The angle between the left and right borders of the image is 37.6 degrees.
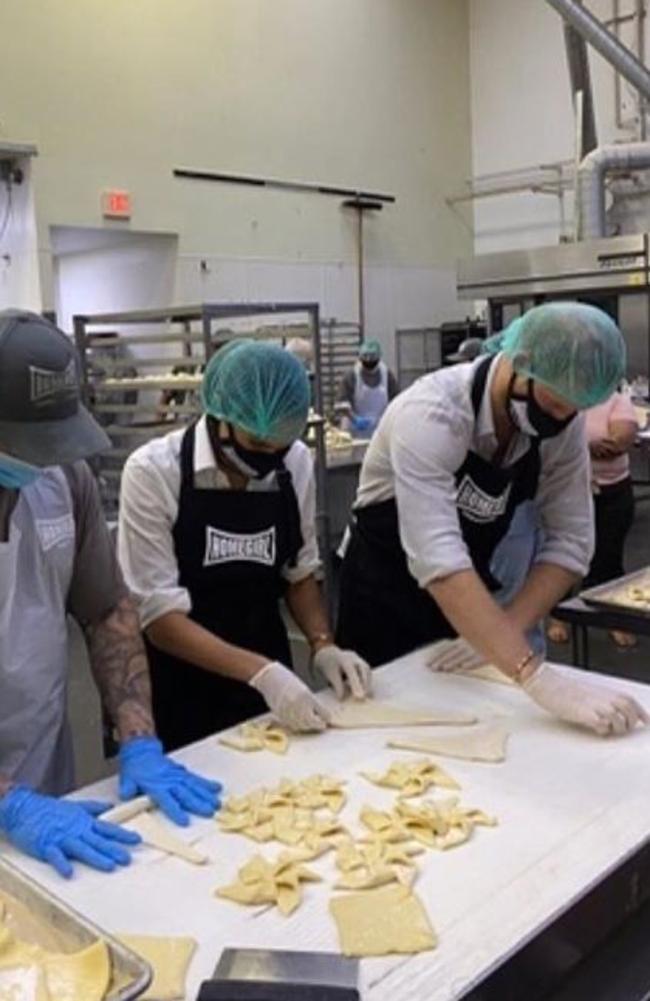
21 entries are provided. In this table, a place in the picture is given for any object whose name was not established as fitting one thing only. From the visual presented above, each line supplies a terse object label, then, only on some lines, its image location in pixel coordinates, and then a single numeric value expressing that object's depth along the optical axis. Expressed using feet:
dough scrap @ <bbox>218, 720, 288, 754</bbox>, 4.45
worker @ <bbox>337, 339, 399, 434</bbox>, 20.98
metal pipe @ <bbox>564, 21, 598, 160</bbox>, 22.81
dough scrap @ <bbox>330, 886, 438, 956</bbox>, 2.91
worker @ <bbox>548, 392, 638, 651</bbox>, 11.75
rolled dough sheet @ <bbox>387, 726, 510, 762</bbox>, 4.27
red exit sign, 19.86
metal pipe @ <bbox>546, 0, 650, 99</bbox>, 19.72
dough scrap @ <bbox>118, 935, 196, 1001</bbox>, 2.72
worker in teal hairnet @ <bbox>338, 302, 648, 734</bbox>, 4.98
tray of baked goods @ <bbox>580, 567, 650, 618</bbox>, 7.23
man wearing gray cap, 3.49
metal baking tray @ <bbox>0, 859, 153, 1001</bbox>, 2.42
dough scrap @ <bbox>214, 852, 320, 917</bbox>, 3.18
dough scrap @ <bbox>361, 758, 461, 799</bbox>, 3.99
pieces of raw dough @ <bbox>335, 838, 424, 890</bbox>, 3.27
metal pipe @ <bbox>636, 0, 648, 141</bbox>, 23.63
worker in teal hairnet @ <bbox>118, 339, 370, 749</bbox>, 4.88
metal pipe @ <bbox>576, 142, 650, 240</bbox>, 20.92
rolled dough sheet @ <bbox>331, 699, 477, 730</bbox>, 4.67
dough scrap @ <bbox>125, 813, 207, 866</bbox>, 3.48
